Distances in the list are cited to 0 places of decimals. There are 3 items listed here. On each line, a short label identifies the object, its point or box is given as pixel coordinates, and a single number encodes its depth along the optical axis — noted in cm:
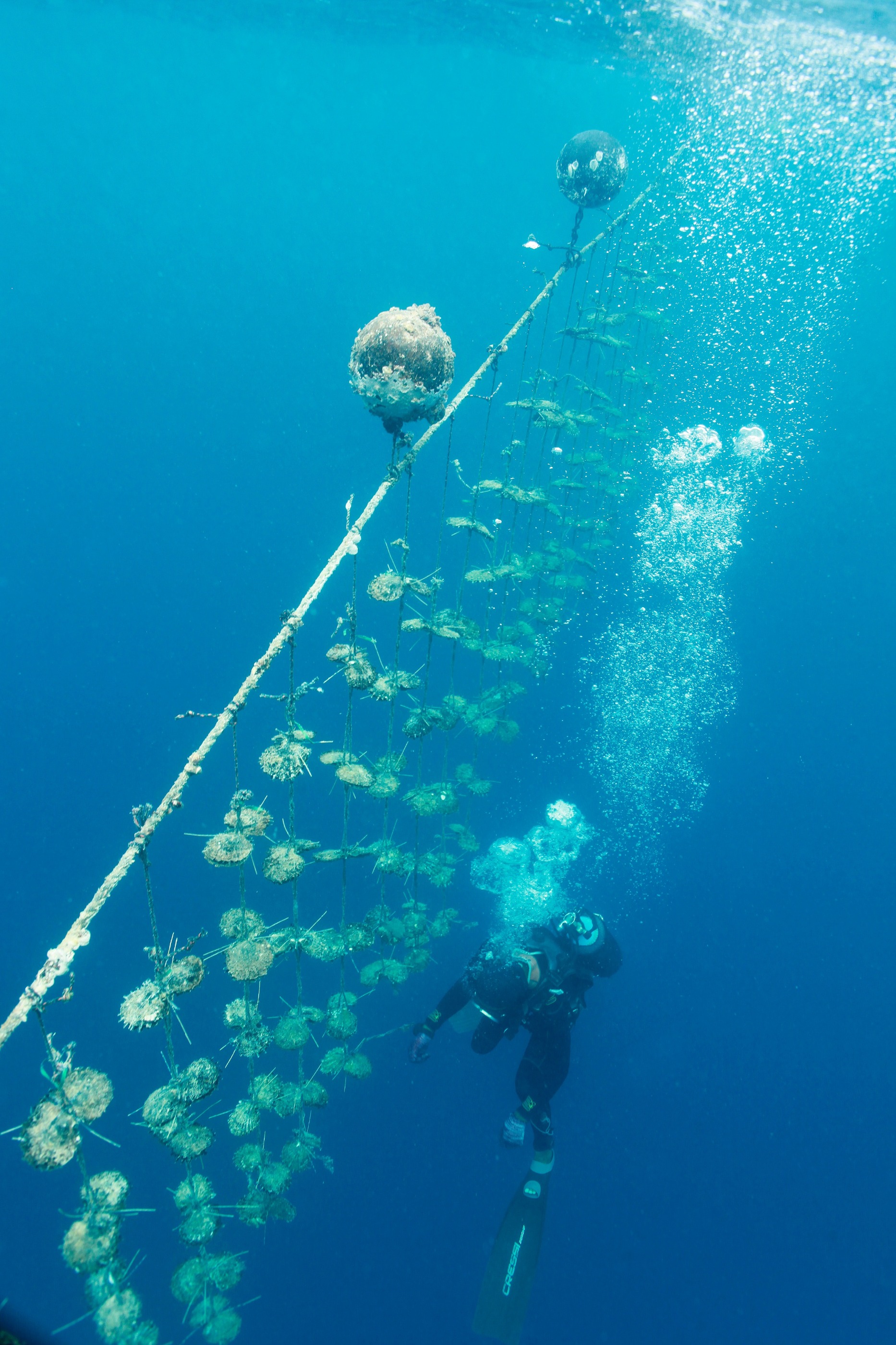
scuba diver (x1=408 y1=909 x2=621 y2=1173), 484
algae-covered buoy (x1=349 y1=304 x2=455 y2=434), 275
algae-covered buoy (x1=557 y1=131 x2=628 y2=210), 525
